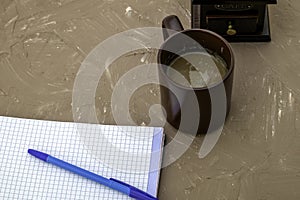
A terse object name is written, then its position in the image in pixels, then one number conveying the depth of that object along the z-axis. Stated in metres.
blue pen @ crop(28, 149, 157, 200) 0.92
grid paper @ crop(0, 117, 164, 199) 0.94
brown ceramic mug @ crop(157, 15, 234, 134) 0.90
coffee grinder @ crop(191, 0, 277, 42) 0.98
